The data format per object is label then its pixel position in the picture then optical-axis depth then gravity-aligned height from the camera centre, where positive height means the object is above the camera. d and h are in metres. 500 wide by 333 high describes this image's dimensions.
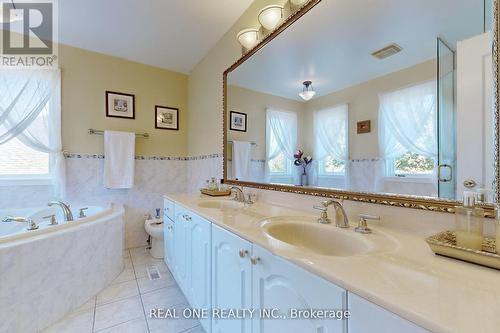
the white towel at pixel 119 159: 2.62 +0.10
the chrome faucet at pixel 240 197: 1.69 -0.24
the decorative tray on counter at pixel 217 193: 1.98 -0.24
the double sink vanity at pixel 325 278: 0.43 -0.29
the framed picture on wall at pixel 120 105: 2.71 +0.78
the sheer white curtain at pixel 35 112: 2.18 +0.56
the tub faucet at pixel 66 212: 1.86 -0.38
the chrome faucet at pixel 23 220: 1.66 -0.41
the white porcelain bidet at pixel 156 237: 2.48 -0.80
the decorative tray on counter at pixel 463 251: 0.57 -0.23
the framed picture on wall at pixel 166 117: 3.04 +0.69
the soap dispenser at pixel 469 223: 0.63 -0.17
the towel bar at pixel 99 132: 2.60 +0.42
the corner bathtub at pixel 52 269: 1.30 -0.71
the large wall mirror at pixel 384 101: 0.75 +0.30
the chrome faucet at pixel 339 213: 0.97 -0.21
